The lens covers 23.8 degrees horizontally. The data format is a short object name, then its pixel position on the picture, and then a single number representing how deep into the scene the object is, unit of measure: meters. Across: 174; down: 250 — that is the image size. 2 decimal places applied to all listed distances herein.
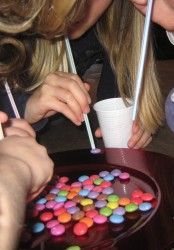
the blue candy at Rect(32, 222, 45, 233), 0.52
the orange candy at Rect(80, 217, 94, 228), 0.51
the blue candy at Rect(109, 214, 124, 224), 0.51
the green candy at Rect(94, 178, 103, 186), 0.62
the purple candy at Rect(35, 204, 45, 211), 0.58
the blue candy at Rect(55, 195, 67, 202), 0.59
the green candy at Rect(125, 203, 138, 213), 0.53
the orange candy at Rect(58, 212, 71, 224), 0.54
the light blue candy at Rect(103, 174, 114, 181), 0.63
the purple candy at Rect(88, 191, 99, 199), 0.59
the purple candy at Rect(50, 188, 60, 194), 0.62
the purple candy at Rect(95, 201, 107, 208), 0.57
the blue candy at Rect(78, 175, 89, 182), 0.64
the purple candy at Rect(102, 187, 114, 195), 0.60
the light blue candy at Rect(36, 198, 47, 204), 0.59
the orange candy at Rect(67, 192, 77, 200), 0.60
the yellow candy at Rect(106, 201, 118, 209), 0.55
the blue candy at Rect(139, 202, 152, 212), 0.53
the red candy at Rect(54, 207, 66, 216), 0.56
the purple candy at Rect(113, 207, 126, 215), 0.53
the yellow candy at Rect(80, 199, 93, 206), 0.58
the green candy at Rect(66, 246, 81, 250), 0.46
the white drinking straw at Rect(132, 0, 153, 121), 0.69
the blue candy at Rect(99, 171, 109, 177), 0.65
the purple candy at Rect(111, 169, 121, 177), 0.63
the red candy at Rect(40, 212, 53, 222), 0.55
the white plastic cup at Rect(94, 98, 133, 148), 0.73
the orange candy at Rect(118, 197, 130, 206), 0.56
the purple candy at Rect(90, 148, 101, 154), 0.70
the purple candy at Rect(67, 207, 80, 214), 0.56
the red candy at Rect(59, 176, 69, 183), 0.64
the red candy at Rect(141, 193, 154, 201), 0.55
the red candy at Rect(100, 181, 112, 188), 0.61
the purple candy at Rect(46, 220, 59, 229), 0.52
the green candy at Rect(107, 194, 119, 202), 0.57
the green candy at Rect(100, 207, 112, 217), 0.53
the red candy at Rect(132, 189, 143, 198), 0.57
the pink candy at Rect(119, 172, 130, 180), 0.62
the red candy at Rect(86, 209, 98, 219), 0.53
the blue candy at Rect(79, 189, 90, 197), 0.60
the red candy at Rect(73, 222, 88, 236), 0.50
